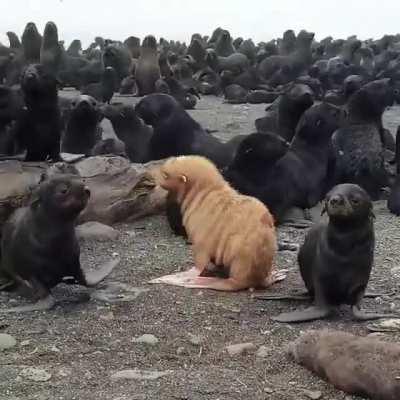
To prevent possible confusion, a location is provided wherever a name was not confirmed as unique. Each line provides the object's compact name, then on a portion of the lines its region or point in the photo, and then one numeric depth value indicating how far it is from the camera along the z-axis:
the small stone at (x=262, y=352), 3.78
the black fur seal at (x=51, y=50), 15.48
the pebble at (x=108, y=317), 4.23
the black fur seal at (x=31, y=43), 15.74
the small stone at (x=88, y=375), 3.49
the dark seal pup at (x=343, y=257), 4.16
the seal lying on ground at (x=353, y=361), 3.22
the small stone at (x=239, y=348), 3.79
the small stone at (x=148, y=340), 3.93
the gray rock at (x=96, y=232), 5.68
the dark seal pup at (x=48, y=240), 4.34
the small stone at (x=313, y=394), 3.32
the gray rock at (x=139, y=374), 3.49
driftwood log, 5.83
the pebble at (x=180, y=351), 3.81
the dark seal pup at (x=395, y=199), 6.85
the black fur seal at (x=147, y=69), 15.45
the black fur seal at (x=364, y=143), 7.32
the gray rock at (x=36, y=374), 3.47
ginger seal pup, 4.71
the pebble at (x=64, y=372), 3.52
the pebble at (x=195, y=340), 3.92
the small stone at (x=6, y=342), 3.87
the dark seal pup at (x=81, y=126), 7.42
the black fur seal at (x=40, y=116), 6.68
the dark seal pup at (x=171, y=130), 7.49
